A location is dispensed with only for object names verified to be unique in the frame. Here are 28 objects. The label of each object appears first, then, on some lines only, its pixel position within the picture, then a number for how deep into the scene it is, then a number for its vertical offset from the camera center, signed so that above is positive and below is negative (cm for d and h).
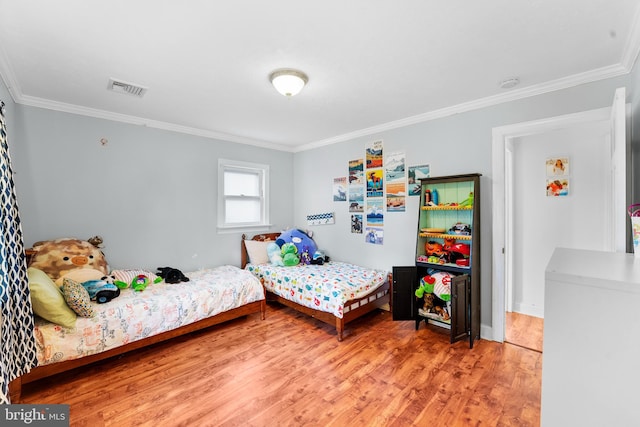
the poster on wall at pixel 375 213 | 384 +4
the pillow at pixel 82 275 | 269 -60
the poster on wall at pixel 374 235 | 385 -27
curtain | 162 -49
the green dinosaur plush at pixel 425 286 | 304 -76
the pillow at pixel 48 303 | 210 -67
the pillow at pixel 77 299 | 228 -69
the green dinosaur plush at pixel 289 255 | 409 -58
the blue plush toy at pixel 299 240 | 434 -39
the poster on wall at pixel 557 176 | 323 +47
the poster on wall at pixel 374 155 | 381 +84
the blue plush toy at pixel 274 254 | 413 -58
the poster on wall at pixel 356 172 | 405 +63
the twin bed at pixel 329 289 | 304 -86
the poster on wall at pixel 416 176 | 337 +49
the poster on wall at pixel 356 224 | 410 -12
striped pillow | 307 -68
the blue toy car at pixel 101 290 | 260 -72
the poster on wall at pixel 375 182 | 382 +46
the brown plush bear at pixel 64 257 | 270 -43
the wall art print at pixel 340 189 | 428 +41
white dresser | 81 -40
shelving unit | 277 -46
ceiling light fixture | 225 +110
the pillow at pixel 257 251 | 432 -56
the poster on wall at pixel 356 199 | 407 +25
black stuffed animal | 328 -72
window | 423 +33
